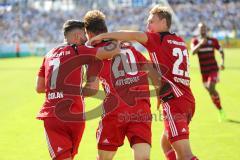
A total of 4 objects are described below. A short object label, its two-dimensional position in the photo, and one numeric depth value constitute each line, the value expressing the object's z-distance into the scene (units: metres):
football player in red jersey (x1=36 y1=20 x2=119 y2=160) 12.97
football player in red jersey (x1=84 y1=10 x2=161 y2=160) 13.27
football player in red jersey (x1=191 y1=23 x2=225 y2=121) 28.89
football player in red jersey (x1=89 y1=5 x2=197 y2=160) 13.67
